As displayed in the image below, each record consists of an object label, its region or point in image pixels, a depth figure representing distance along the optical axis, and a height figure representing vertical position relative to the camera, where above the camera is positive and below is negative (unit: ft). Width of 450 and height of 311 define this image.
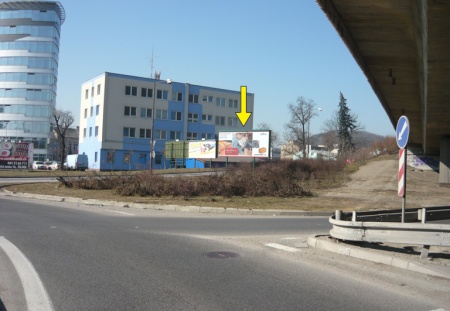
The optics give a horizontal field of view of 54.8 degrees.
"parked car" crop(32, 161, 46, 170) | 240.12 -0.51
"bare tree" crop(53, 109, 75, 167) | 307.54 +39.39
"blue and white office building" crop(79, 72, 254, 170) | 219.00 +28.70
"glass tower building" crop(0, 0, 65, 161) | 317.42 +73.93
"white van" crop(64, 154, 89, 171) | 220.04 +1.97
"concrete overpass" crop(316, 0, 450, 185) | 30.42 +12.05
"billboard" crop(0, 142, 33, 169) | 187.11 +4.16
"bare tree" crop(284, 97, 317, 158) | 256.11 +27.64
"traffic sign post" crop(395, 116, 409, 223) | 32.19 +2.15
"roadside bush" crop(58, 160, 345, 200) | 78.48 -2.59
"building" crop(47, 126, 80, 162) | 351.46 +19.12
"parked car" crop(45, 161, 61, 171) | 234.33 -0.16
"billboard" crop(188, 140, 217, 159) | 149.13 +7.72
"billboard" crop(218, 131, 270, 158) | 126.72 +8.56
